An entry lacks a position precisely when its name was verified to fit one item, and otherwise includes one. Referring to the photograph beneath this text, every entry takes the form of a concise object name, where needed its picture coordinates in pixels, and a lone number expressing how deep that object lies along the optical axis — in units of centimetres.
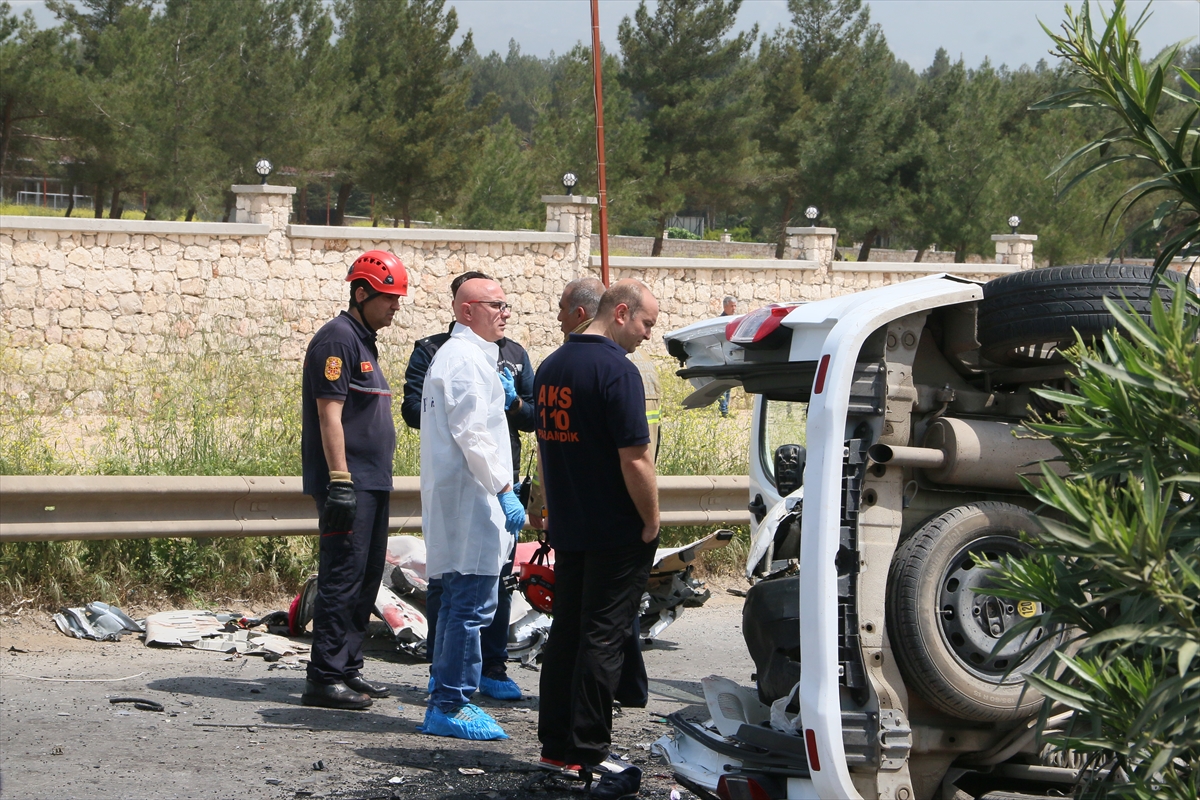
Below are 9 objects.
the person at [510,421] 1180
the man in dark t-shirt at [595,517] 902
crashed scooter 1309
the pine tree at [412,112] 7731
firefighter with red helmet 1086
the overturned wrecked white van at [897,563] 743
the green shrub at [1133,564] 411
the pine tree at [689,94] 8519
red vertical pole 2897
